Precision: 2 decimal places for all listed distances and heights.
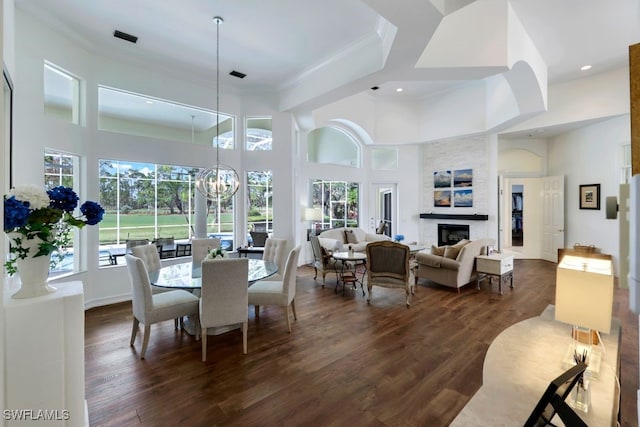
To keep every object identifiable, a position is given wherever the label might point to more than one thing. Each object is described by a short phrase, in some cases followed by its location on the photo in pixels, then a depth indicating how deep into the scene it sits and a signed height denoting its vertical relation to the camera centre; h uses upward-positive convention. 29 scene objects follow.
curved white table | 1.27 -0.87
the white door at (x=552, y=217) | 7.70 -0.17
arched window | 8.05 +1.81
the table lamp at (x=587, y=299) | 1.57 -0.48
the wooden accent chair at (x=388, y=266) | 4.51 -0.86
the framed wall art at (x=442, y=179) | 8.48 +0.92
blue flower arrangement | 1.51 -0.04
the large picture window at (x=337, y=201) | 8.08 +0.27
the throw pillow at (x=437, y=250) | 5.59 -0.76
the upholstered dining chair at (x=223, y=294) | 2.90 -0.84
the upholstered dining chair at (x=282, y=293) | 3.56 -1.00
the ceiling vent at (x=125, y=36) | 4.03 +2.44
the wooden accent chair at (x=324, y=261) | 5.56 -0.97
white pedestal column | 1.59 -0.83
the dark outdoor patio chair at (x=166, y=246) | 5.38 -0.65
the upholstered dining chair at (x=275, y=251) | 4.52 -0.63
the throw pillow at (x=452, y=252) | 5.32 -0.75
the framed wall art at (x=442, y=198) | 8.48 +0.37
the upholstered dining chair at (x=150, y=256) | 3.86 -0.63
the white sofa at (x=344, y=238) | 7.20 -0.72
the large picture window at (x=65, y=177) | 3.98 +0.48
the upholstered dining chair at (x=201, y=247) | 4.60 -0.57
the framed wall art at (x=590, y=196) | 6.77 +0.34
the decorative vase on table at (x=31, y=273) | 1.69 -0.36
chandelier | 4.19 +0.43
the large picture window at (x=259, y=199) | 6.37 +0.26
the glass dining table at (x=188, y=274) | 3.16 -0.77
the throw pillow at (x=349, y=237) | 7.84 -0.70
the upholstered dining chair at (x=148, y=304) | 2.96 -0.98
